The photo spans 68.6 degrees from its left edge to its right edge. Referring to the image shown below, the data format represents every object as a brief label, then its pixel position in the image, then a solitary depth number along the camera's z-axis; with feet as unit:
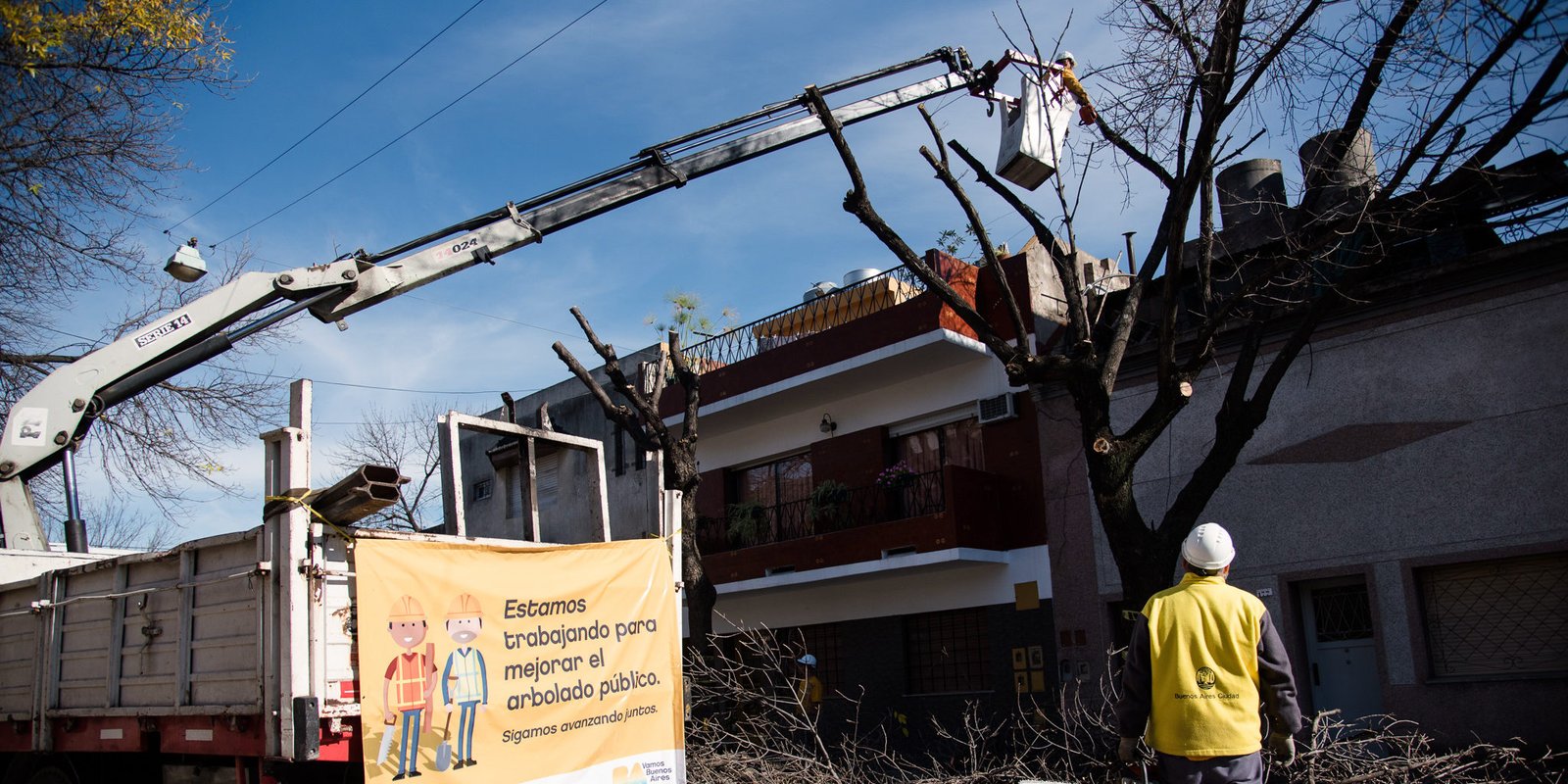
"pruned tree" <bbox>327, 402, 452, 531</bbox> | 89.79
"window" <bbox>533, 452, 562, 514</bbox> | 46.58
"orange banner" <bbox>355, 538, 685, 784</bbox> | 20.18
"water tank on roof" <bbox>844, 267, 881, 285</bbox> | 64.32
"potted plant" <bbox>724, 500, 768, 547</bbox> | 62.90
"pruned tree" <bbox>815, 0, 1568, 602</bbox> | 29.09
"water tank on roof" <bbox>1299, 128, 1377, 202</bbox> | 29.55
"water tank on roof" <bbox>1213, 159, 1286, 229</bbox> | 48.26
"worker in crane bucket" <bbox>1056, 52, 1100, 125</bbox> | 35.60
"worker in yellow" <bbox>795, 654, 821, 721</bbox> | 59.26
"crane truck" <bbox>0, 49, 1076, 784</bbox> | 19.94
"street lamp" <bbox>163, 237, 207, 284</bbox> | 32.01
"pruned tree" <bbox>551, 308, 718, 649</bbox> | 42.60
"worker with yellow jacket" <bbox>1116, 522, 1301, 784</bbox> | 15.64
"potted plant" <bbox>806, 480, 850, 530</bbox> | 58.90
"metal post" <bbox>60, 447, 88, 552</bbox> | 33.60
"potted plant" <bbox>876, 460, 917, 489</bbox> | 55.88
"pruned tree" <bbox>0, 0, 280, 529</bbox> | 29.84
